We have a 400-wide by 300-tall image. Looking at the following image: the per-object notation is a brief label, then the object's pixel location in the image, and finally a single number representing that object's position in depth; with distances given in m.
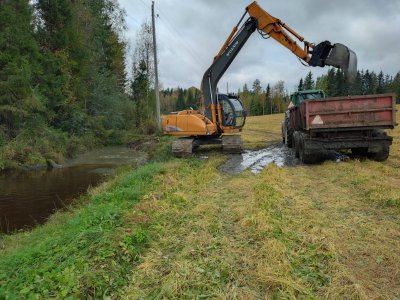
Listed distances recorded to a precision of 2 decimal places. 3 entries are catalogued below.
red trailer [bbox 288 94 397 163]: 10.30
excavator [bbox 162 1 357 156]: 13.34
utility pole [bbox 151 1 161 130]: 26.61
